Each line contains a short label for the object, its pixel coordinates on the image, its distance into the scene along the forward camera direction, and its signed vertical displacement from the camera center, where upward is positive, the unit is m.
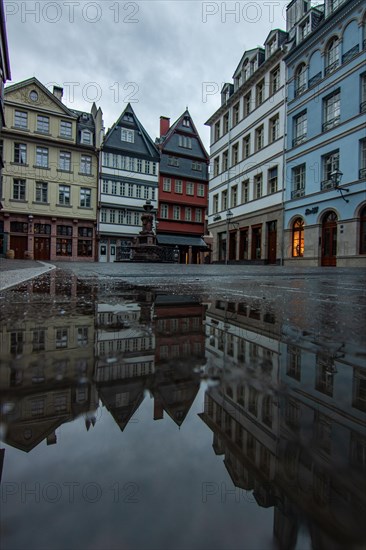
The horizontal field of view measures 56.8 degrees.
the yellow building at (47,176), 25.89 +7.52
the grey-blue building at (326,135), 14.83 +6.91
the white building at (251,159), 20.33 +7.94
